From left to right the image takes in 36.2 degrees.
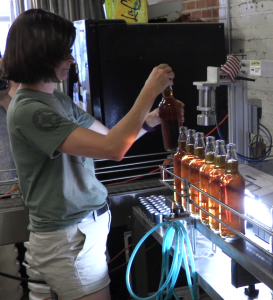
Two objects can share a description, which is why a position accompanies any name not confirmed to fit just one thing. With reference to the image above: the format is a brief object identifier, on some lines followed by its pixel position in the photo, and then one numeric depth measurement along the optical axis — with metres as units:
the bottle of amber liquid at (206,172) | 1.10
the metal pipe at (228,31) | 2.20
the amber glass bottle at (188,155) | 1.22
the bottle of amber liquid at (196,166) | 1.17
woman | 1.08
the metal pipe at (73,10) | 3.09
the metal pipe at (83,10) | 3.10
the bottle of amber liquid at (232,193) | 1.02
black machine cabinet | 1.78
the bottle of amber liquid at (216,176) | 1.05
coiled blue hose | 1.08
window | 3.26
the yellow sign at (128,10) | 1.95
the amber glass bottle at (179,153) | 1.27
